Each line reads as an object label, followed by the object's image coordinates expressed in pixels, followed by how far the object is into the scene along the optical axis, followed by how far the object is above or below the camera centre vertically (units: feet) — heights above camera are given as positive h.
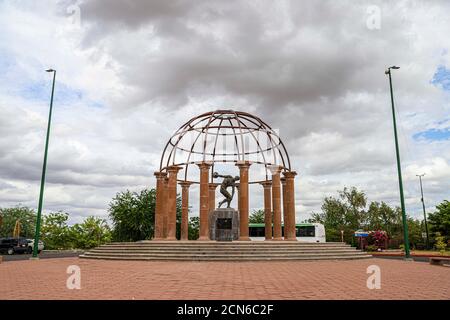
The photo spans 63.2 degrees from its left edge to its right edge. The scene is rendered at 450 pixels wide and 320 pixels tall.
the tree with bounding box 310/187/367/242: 224.53 +12.57
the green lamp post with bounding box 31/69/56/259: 75.48 +8.47
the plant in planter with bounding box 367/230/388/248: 159.33 -2.03
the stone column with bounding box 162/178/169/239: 95.51 +7.80
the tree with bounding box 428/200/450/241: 143.25 +5.38
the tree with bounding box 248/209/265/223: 191.71 +8.71
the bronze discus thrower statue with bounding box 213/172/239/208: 87.20 +11.14
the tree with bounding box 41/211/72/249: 165.27 +0.33
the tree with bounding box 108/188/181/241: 139.54 +5.33
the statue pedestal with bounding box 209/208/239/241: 83.66 +1.87
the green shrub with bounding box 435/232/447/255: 112.82 -3.40
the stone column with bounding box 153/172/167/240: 93.15 +7.18
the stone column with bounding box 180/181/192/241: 100.41 +7.19
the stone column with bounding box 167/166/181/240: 88.79 +7.62
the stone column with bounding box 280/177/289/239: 90.80 +9.00
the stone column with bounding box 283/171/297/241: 89.25 +6.86
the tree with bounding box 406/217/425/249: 190.65 -0.93
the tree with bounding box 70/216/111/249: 160.97 -0.34
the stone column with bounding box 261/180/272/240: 101.50 +6.72
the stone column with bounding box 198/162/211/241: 83.82 +8.43
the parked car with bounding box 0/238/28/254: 123.13 -3.92
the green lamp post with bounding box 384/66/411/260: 73.97 +7.63
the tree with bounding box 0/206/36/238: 307.99 +11.18
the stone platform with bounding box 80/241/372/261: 63.05 -3.23
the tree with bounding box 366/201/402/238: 231.91 +9.45
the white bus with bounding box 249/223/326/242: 128.57 +0.44
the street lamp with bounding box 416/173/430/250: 162.42 +12.18
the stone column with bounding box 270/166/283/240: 85.99 +8.91
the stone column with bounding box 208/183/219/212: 96.04 +9.94
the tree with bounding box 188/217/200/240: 144.77 +2.10
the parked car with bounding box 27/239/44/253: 127.95 -4.41
